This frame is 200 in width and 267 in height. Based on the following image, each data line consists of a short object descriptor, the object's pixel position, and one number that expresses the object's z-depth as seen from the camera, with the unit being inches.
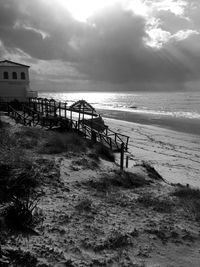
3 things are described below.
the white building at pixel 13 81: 1338.6
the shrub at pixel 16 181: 255.4
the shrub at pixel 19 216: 201.8
